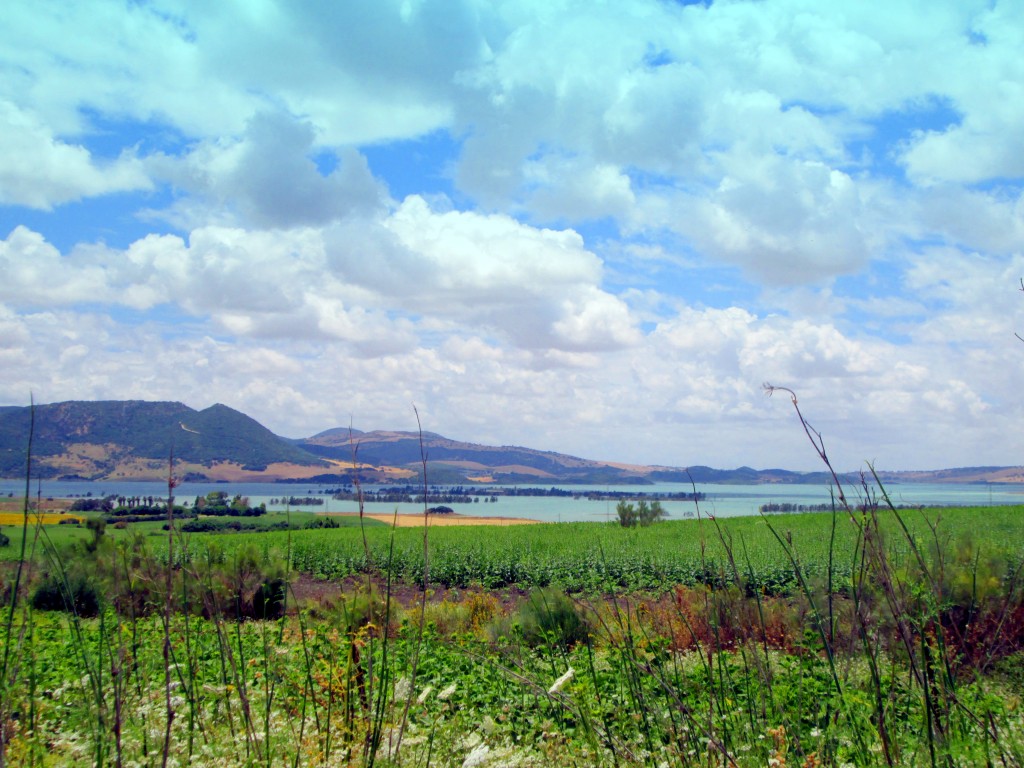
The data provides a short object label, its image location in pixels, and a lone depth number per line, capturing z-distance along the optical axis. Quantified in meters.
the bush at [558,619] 6.98
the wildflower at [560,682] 3.01
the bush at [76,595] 9.84
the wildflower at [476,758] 3.44
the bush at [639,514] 31.39
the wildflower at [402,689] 4.27
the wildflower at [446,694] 4.10
